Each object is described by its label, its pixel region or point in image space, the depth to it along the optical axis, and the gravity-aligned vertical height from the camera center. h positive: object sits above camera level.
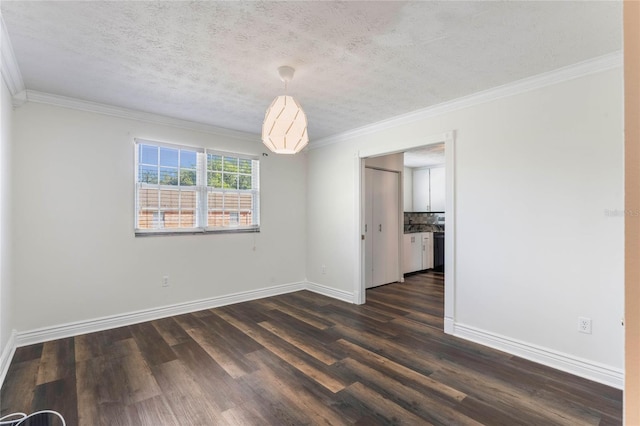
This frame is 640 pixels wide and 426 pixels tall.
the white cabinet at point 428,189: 7.48 +0.63
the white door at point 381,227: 5.12 -0.23
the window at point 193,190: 3.77 +0.34
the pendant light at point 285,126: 2.32 +0.70
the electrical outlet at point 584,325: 2.42 -0.89
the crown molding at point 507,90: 2.32 +1.16
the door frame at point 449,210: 3.27 +0.04
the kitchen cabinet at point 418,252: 6.31 -0.82
